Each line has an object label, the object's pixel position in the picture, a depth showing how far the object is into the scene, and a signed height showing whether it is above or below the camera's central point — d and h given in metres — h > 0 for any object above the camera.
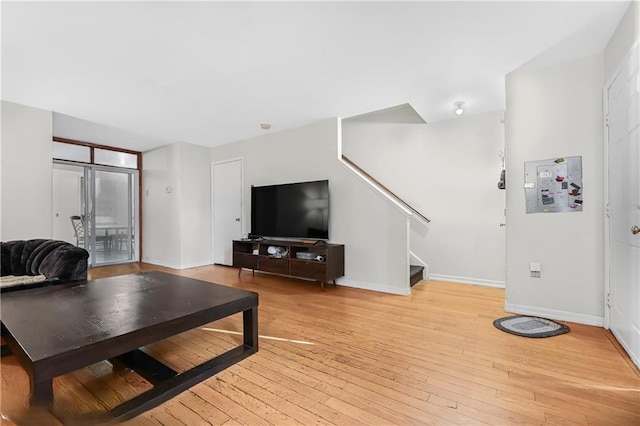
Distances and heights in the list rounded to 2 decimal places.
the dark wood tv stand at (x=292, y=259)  3.79 -0.65
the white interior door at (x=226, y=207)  5.37 +0.12
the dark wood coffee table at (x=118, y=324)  1.25 -0.58
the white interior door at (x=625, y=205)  1.90 +0.05
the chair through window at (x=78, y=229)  5.37 -0.28
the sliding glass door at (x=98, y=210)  5.23 +0.08
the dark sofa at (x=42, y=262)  2.42 -0.43
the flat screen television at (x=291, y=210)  4.04 +0.05
